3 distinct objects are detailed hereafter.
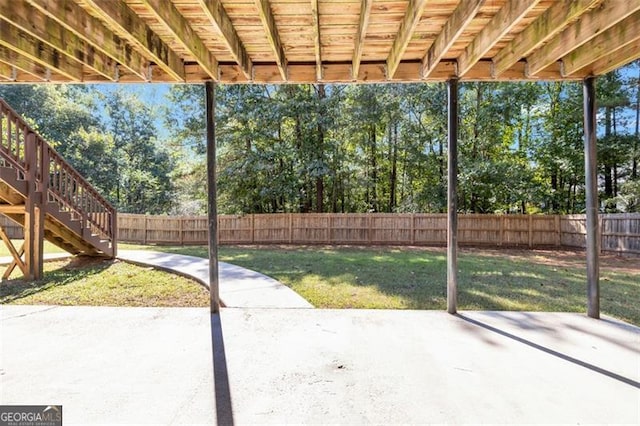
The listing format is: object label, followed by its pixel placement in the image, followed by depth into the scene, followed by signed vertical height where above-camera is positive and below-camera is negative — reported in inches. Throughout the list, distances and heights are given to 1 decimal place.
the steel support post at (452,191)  141.4 +9.8
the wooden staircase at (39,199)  203.2 +13.4
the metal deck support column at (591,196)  134.6 +6.6
